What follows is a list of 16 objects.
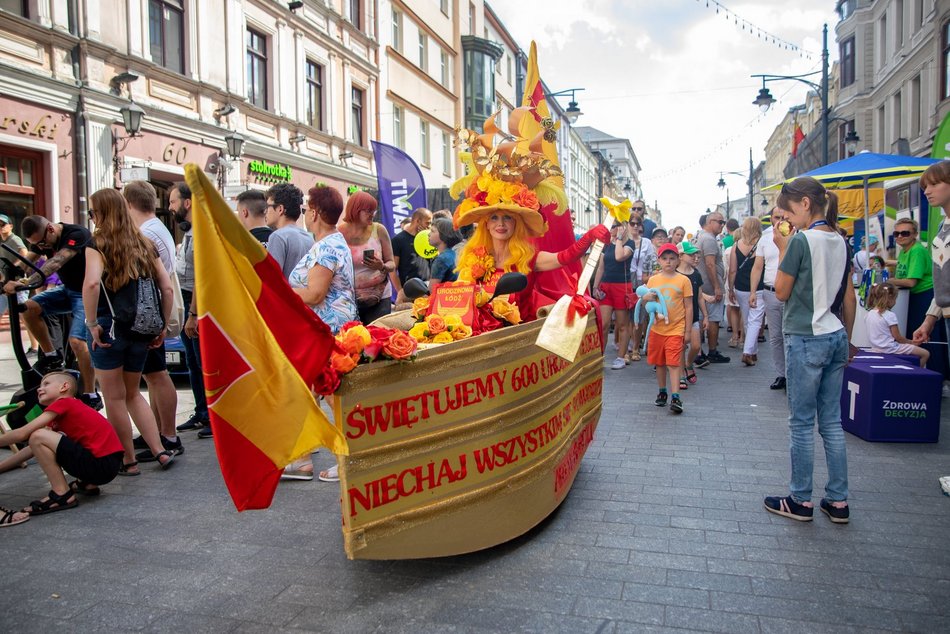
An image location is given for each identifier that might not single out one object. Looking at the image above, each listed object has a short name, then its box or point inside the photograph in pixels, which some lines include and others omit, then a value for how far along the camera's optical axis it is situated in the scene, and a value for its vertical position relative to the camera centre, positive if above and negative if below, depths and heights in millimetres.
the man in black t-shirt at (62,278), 5246 +184
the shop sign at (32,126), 10922 +2894
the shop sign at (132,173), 12195 +2283
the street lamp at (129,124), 12195 +3189
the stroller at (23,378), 4844 -611
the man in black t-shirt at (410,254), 7481 +469
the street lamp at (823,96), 15391 +5008
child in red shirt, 4043 -865
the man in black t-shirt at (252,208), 5457 +725
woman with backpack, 4559 -80
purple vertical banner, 10375 +1746
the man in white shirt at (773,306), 7402 -160
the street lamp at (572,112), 19938 +5389
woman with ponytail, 3693 -306
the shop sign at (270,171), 16750 +3224
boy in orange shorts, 6461 -295
